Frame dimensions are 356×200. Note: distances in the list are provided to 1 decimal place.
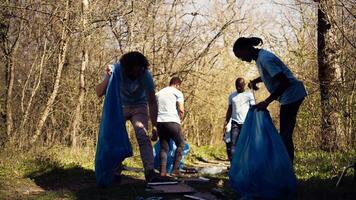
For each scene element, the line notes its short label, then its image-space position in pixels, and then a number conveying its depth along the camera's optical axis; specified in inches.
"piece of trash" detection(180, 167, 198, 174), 307.0
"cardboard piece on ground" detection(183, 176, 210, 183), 233.9
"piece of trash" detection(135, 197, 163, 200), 177.0
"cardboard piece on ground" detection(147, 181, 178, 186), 206.6
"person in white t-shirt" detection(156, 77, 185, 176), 260.8
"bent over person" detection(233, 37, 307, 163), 177.2
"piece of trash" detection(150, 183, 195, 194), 191.3
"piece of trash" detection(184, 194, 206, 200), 177.0
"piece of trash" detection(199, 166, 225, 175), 314.7
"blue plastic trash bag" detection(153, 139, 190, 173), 296.7
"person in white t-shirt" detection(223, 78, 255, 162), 304.0
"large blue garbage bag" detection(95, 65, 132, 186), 210.8
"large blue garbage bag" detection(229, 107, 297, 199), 158.6
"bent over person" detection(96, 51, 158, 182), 211.8
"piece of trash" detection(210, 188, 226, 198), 185.7
